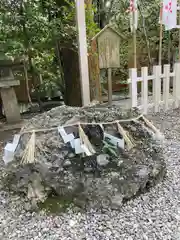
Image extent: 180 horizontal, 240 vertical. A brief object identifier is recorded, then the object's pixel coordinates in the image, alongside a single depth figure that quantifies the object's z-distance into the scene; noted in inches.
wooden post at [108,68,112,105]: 85.2
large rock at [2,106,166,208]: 42.8
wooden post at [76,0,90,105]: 69.2
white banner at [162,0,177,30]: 87.3
